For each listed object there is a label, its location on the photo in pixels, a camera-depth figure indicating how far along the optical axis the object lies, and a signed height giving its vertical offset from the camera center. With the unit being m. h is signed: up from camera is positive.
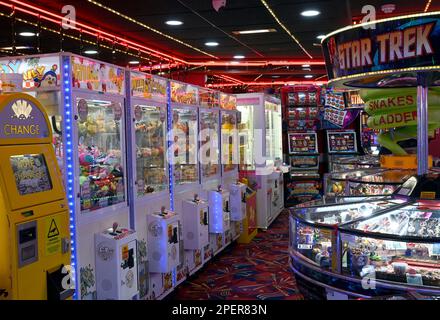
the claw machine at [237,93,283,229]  8.32 +0.04
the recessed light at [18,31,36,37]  7.52 +1.87
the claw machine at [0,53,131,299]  3.46 +0.14
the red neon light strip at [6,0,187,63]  6.09 +1.84
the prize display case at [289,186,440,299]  3.00 -0.69
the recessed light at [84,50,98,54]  9.17 +1.91
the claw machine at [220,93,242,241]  7.04 -0.15
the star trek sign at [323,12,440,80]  3.07 +0.66
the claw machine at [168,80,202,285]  5.26 +0.07
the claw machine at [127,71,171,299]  4.38 -0.05
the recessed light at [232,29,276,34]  7.88 +1.89
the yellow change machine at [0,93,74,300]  2.71 -0.30
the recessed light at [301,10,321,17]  6.59 +1.82
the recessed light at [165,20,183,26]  7.00 +1.84
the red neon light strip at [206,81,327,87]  15.96 +2.18
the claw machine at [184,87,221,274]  5.62 -0.19
